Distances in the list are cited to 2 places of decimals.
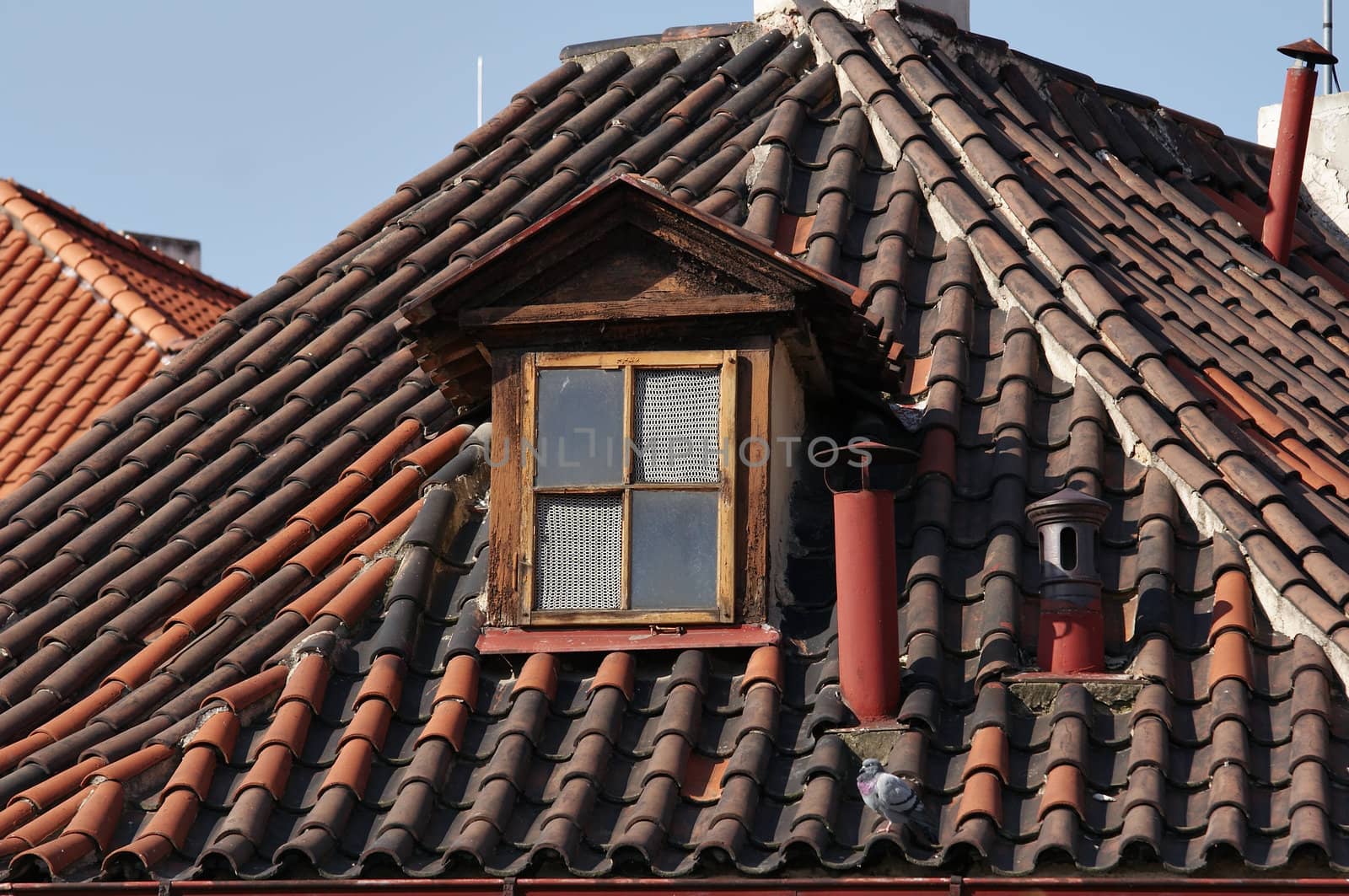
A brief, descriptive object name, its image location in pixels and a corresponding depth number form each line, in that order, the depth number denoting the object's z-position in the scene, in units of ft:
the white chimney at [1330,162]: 87.51
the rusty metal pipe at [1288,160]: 76.07
